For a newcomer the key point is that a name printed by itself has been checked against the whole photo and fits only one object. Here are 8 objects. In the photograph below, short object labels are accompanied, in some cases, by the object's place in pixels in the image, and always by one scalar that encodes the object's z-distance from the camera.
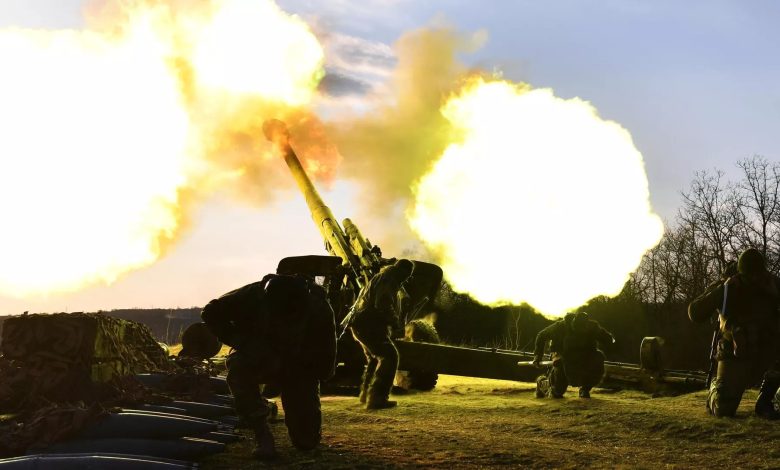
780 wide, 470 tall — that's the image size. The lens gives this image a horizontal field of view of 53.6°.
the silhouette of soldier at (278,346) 6.68
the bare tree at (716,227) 35.97
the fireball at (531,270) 13.40
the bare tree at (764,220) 33.31
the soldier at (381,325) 11.49
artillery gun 14.17
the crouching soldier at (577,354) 12.10
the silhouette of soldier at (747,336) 9.30
